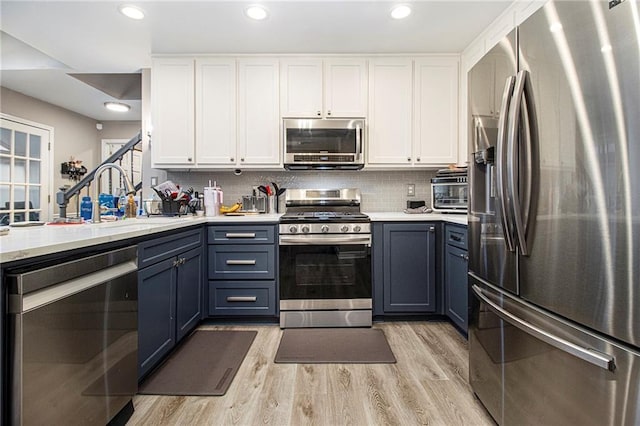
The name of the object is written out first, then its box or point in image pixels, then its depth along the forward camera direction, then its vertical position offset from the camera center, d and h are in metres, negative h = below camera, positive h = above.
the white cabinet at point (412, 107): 2.93 +0.99
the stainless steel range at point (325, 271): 2.52 -0.48
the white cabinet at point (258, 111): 2.90 +0.95
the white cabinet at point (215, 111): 2.91 +0.95
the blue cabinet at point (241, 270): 2.57 -0.47
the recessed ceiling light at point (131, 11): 2.23 +1.46
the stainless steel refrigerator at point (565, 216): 0.78 -0.01
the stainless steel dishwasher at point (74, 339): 0.91 -0.44
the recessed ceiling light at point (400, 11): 2.21 +1.45
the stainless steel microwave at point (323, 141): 2.83 +0.65
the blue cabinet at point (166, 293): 1.62 -0.49
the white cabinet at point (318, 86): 2.90 +1.18
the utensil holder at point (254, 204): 3.15 +0.09
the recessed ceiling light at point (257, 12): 2.21 +1.45
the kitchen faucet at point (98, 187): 1.90 +0.15
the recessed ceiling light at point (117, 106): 4.88 +1.69
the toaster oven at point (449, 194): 2.64 +0.16
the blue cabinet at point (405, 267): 2.57 -0.45
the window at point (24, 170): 4.33 +0.64
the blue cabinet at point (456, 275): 2.21 -0.47
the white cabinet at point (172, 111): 2.91 +0.95
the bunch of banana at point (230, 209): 2.91 +0.03
